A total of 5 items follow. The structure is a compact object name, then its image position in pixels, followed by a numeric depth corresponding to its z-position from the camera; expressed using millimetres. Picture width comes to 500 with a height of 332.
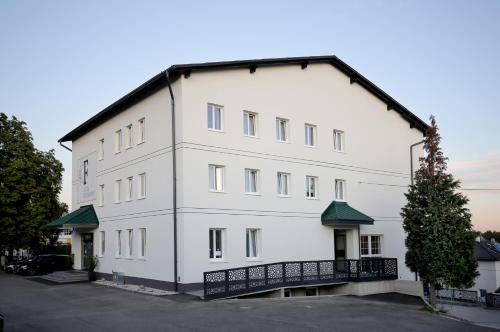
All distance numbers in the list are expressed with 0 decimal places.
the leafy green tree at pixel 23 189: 40250
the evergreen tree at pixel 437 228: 21422
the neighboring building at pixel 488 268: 44875
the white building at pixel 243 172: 23250
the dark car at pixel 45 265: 34188
